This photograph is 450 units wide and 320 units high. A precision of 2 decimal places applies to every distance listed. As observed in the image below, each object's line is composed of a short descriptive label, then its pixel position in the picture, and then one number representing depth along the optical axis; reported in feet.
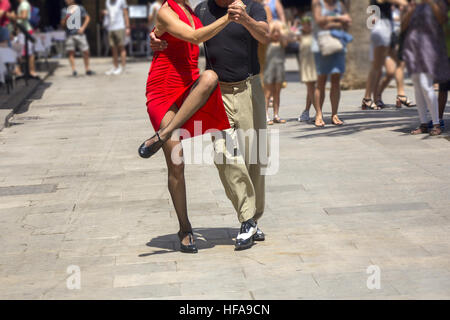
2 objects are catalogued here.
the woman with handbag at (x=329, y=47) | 37.32
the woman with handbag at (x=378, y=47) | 42.04
